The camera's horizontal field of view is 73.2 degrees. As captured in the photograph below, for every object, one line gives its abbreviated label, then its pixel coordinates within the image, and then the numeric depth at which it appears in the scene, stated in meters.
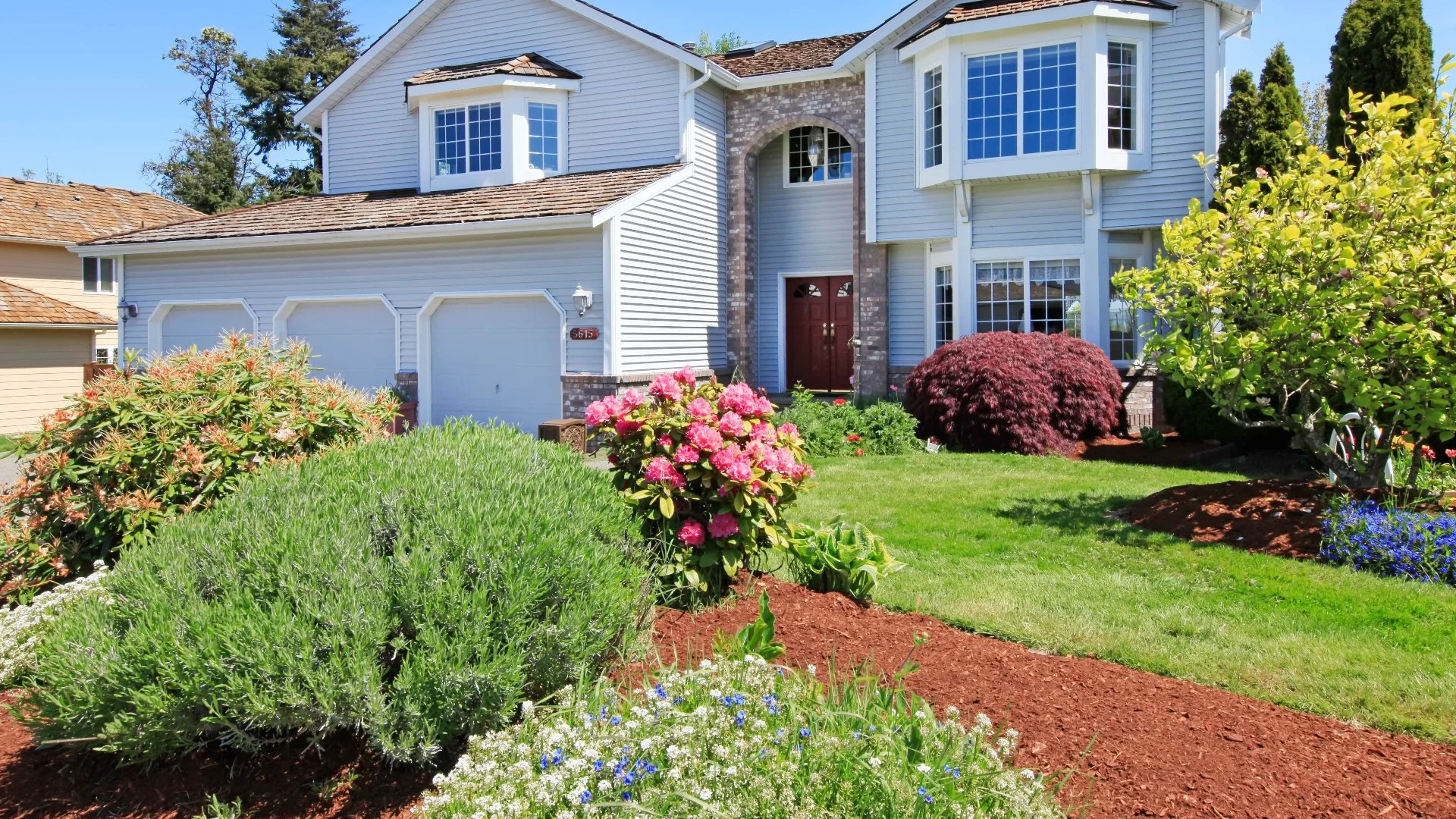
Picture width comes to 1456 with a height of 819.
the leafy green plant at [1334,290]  6.82
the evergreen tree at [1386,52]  12.72
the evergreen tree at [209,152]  41.94
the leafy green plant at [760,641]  4.23
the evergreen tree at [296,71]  39.88
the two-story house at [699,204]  14.80
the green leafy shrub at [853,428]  13.23
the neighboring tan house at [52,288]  22.62
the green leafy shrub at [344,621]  3.28
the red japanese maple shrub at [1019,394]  12.96
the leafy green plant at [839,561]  5.54
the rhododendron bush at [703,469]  5.04
